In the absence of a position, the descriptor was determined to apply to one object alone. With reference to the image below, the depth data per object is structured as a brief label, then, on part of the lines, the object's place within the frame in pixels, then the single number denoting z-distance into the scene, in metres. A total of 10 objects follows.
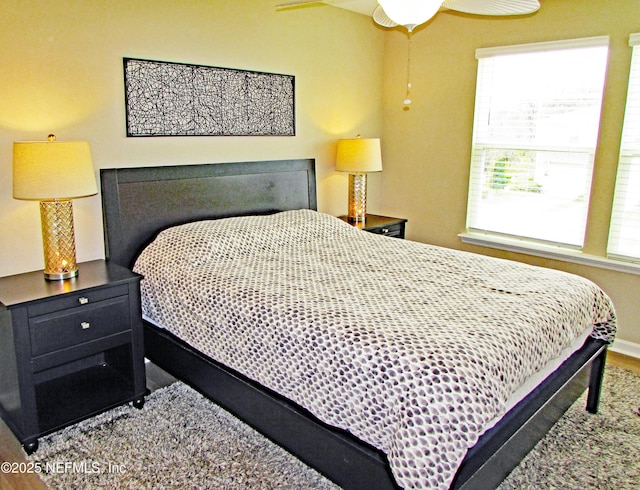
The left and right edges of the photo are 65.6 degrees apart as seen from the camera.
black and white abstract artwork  3.00
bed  1.76
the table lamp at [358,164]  4.08
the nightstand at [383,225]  4.10
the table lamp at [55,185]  2.35
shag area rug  2.14
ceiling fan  2.01
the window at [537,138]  3.50
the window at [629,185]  3.24
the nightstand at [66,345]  2.26
